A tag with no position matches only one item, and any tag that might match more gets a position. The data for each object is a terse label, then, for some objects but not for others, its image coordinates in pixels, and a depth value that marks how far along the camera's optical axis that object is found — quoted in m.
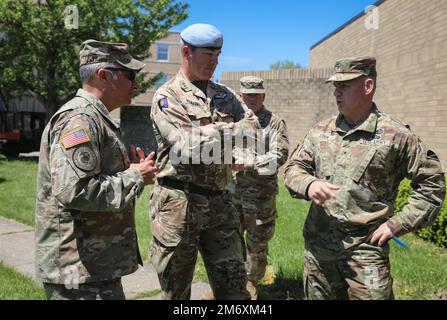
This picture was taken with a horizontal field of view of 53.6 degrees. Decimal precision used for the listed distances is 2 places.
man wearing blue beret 2.86
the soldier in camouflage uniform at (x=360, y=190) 2.68
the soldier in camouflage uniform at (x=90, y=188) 2.15
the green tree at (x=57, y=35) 16.39
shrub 6.15
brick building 8.26
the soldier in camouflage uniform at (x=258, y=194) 4.33
